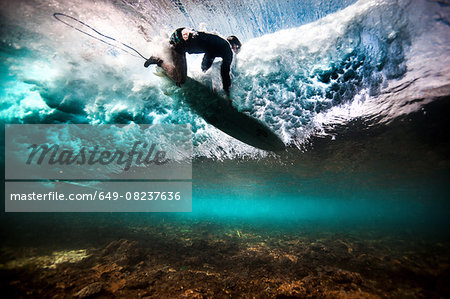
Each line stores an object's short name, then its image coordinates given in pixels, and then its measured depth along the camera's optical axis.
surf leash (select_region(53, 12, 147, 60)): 4.22
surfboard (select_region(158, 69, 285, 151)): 6.22
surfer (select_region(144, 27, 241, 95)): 3.90
